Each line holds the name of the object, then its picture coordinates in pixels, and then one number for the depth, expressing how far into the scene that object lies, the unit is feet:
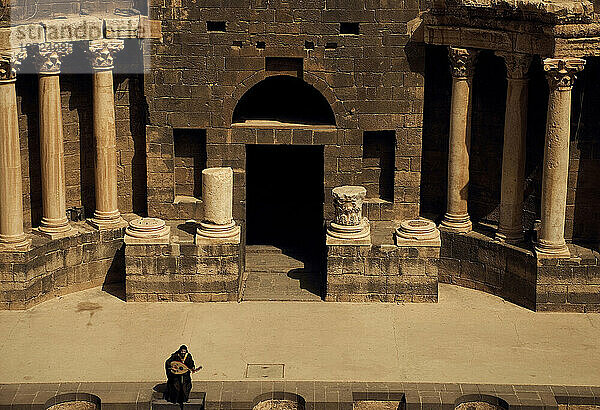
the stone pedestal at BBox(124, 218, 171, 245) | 108.99
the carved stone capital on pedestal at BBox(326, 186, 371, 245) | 109.29
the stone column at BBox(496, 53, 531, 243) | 107.96
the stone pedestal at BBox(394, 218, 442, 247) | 109.19
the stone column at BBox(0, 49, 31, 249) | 106.22
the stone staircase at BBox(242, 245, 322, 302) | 111.14
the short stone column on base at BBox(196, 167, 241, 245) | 109.40
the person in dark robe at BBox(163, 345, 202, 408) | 91.76
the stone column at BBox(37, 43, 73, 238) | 109.09
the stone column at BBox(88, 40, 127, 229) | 111.45
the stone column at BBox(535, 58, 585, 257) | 104.06
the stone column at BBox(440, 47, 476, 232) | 111.27
